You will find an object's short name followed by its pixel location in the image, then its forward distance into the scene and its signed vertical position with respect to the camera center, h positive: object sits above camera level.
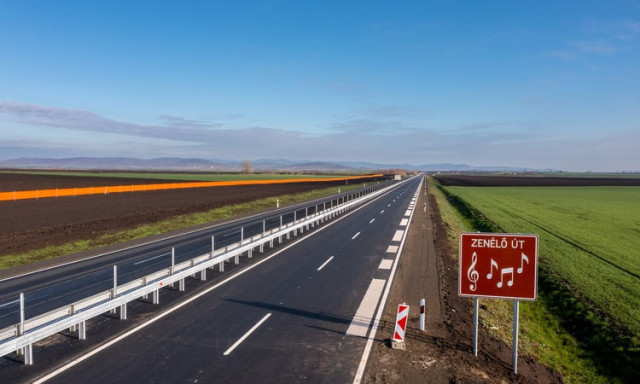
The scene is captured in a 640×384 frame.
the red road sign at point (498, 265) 8.91 -1.90
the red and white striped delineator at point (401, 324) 10.04 -3.49
